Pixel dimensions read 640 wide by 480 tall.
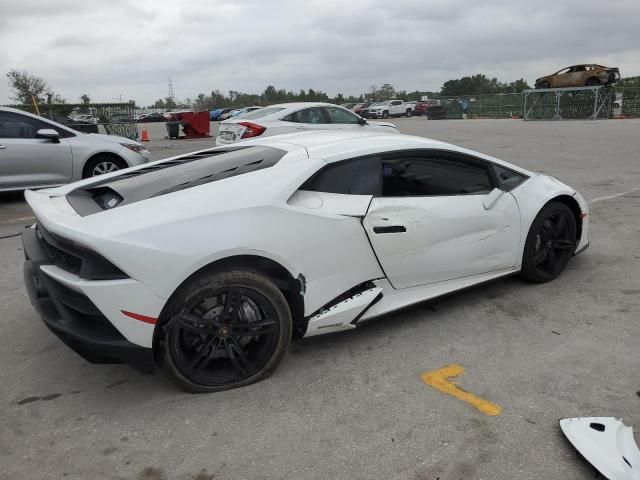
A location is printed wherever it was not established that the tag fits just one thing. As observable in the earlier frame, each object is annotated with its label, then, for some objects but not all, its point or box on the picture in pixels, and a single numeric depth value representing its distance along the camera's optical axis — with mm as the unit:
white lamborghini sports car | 2555
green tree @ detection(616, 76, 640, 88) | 33800
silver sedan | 7770
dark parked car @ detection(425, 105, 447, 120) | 41719
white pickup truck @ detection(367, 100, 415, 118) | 47594
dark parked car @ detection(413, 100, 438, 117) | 50781
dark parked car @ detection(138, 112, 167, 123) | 64212
